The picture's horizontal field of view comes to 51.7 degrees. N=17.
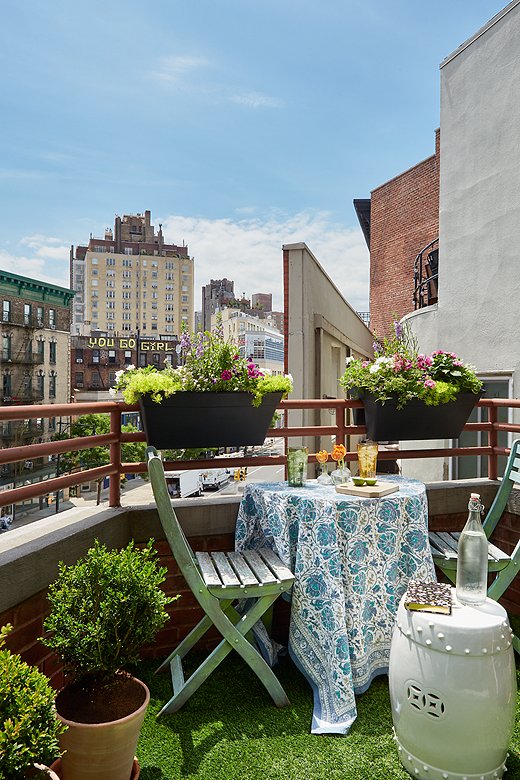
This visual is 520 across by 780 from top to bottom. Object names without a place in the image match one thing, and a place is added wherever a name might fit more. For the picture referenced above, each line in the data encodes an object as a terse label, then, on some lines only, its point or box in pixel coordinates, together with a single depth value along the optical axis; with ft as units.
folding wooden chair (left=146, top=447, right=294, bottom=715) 6.46
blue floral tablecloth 6.76
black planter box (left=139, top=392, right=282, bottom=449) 7.75
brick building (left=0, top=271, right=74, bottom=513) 104.73
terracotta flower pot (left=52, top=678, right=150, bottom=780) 4.98
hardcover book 5.46
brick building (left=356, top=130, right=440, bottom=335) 32.83
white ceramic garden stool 5.07
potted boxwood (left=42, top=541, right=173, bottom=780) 5.05
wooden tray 7.22
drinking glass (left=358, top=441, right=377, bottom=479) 8.18
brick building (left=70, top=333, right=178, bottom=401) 165.76
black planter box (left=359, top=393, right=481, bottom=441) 9.12
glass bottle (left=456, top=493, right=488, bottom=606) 5.57
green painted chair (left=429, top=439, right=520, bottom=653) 7.41
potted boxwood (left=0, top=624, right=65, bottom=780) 3.75
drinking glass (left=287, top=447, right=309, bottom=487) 8.12
